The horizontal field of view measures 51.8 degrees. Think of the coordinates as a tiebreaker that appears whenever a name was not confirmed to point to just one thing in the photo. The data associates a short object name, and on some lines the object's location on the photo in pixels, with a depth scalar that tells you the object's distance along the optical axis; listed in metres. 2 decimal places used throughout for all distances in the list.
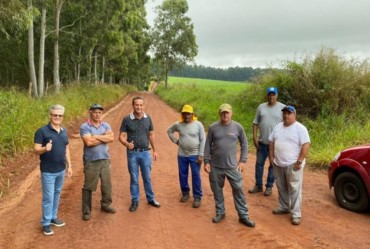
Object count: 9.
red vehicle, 6.50
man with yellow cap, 6.85
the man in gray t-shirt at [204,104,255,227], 6.11
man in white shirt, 6.23
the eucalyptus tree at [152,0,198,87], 49.59
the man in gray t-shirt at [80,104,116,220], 6.16
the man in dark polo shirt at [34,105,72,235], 5.56
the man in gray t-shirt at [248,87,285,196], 7.34
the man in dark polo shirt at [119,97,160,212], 6.64
